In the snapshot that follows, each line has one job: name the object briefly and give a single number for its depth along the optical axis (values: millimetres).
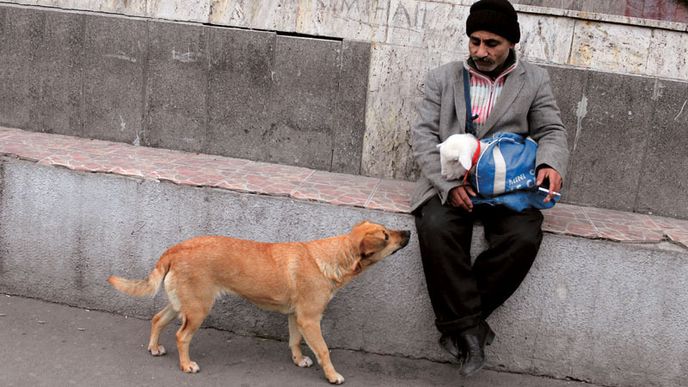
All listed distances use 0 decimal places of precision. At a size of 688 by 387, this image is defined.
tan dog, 4273
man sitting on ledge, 4406
